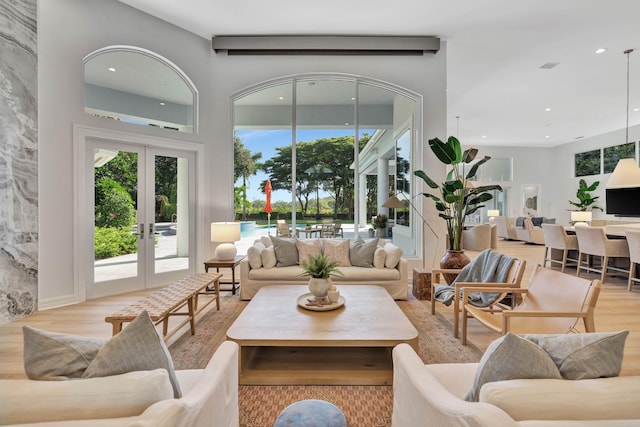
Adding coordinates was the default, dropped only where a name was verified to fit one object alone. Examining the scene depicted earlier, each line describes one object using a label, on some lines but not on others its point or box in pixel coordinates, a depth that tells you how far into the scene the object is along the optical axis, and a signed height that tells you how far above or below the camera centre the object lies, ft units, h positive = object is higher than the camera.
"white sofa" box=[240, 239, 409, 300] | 14.34 -2.99
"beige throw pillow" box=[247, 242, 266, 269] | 14.61 -2.11
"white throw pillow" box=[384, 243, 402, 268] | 14.76 -2.15
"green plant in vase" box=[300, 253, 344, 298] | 10.02 -2.00
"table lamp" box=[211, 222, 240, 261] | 15.67 -1.28
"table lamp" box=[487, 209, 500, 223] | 44.80 -0.51
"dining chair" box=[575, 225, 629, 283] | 18.02 -2.07
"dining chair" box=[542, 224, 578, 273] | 21.24 -2.10
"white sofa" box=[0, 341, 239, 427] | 3.24 -1.96
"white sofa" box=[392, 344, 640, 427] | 3.21 -1.97
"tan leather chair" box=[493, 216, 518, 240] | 38.70 -2.23
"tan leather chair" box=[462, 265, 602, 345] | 7.63 -2.43
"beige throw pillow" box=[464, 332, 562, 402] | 3.69 -1.73
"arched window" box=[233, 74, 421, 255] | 19.65 +3.74
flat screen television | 32.36 +0.80
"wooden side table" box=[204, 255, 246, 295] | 15.23 -2.48
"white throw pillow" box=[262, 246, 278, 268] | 14.80 -2.21
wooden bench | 8.45 -2.70
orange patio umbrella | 19.93 +0.28
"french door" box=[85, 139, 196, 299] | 15.46 -0.33
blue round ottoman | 4.24 -2.73
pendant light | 17.53 +1.83
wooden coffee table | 7.76 -3.05
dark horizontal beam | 18.07 +9.10
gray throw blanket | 10.90 -2.32
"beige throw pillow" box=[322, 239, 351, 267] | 15.52 -1.98
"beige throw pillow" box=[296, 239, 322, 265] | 15.47 -1.84
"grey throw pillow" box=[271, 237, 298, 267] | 15.12 -1.96
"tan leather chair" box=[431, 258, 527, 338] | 10.17 -2.31
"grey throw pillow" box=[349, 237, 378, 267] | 15.26 -2.03
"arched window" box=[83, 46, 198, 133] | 15.39 +6.08
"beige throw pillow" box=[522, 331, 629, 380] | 3.74 -1.69
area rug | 6.80 -4.14
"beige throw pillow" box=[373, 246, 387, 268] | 14.89 -2.20
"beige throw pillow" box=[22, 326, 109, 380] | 3.68 -1.67
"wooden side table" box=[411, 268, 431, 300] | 14.75 -3.39
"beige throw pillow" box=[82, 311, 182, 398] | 3.70 -1.68
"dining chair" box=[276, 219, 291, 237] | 20.01 -1.20
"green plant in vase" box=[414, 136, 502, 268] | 14.93 +0.67
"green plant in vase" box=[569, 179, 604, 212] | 37.70 +1.40
